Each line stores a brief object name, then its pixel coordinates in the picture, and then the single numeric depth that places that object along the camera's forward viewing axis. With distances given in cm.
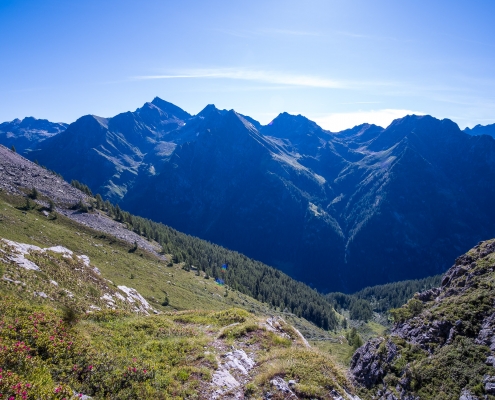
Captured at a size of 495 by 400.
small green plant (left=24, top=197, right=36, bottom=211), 8712
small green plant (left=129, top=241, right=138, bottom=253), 10066
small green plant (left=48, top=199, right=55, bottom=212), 9728
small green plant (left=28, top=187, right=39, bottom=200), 9830
